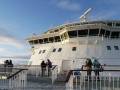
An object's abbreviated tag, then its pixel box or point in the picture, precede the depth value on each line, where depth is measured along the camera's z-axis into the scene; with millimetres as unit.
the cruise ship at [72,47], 7616
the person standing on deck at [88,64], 5951
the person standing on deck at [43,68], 7195
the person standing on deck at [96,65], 6392
